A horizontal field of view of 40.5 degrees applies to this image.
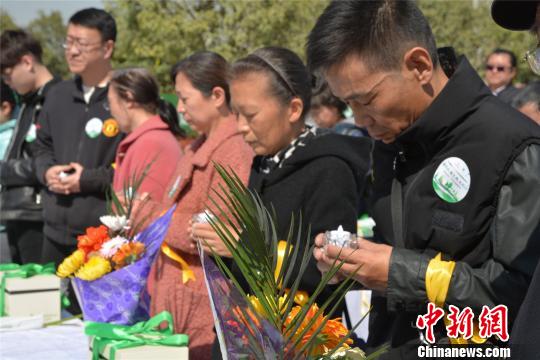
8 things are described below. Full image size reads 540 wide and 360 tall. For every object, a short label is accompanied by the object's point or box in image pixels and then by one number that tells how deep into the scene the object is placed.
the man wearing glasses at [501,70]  7.06
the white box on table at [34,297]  3.07
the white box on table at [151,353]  2.22
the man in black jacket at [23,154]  4.73
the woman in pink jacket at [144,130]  3.54
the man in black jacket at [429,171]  1.63
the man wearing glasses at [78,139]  4.07
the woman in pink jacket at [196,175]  2.84
